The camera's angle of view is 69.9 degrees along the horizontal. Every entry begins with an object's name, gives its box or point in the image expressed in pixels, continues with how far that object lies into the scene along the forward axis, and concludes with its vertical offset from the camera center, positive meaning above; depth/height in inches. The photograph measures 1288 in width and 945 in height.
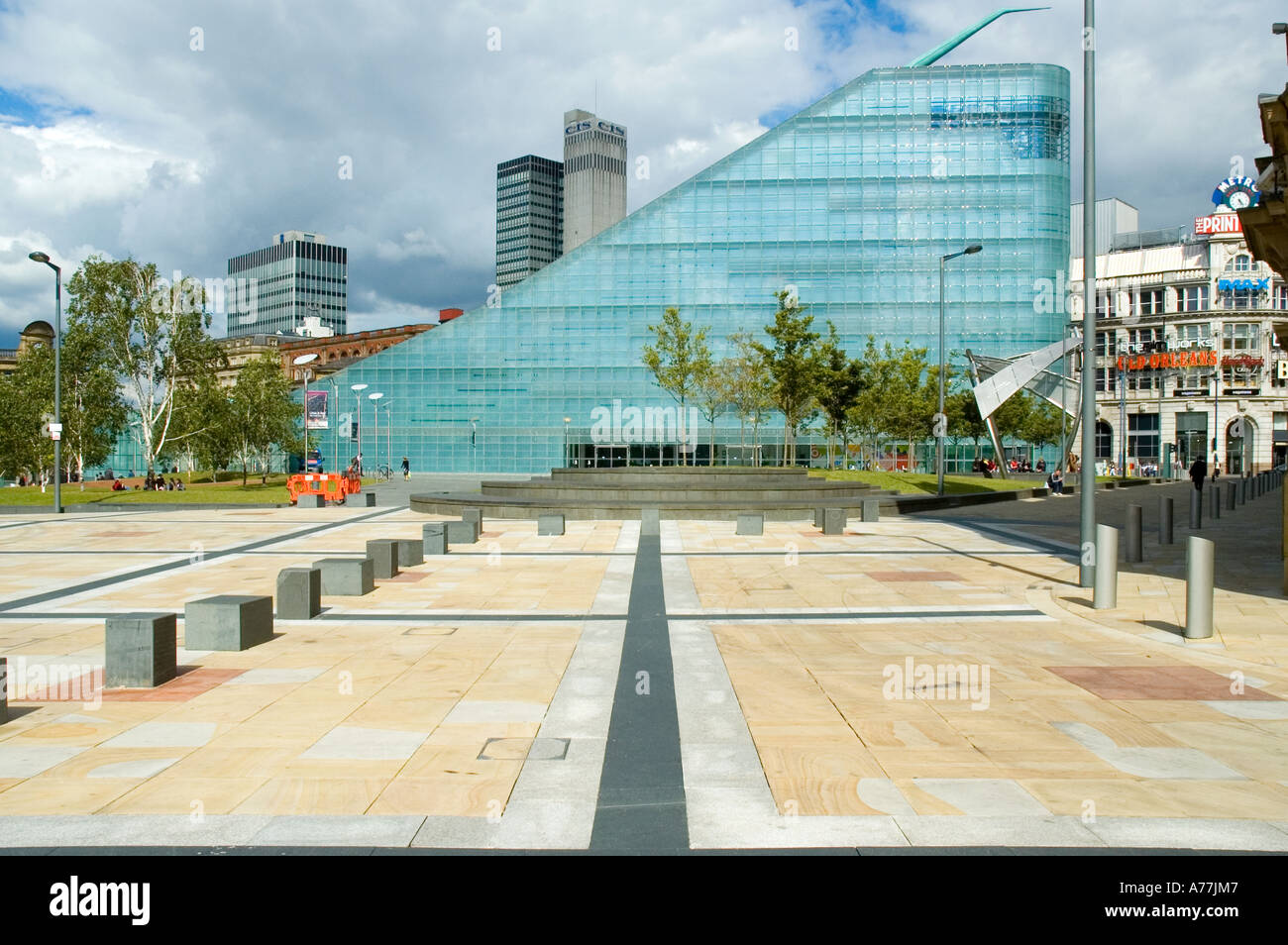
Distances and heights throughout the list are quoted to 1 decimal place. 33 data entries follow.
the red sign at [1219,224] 3223.4 +773.6
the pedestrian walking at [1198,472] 1239.8 -39.7
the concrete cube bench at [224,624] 381.7 -73.6
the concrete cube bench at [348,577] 526.0 -74.7
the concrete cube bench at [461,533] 804.7 -75.5
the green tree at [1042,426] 2797.7 +58.0
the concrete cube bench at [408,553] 651.5 -75.1
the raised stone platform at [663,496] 1090.7 -64.7
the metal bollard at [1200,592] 389.5 -63.0
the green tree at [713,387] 2092.8 +137.8
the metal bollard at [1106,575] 465.7 -65.6
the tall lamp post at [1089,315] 526.0 +74.1
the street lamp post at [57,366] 1214.3 +111.6
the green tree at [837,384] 1878.7 +126.1
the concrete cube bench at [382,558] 589.3 -70.8
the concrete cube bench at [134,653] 317.7 -70.8
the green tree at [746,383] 2095.2 +143.8
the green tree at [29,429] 1953.7 +41.4
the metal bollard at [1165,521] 780.6 -65.4
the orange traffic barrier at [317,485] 1375.5 -56.8
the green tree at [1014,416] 2561.5 +81.2
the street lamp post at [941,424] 1258.4 +29.5
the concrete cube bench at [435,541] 730.8 -74.4
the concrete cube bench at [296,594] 453.4 -72.3
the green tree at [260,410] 2003.0 +84.0
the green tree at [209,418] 1967.3 +65.5
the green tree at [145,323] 1806.1 +252.2
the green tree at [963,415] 2551.7 +84.5
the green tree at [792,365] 1708.9 +150.7
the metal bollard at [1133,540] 637.3 -66.5
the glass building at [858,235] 2886.3 +664.9
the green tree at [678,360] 1904.5 +182.9
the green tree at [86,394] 1780.3 +112.0
